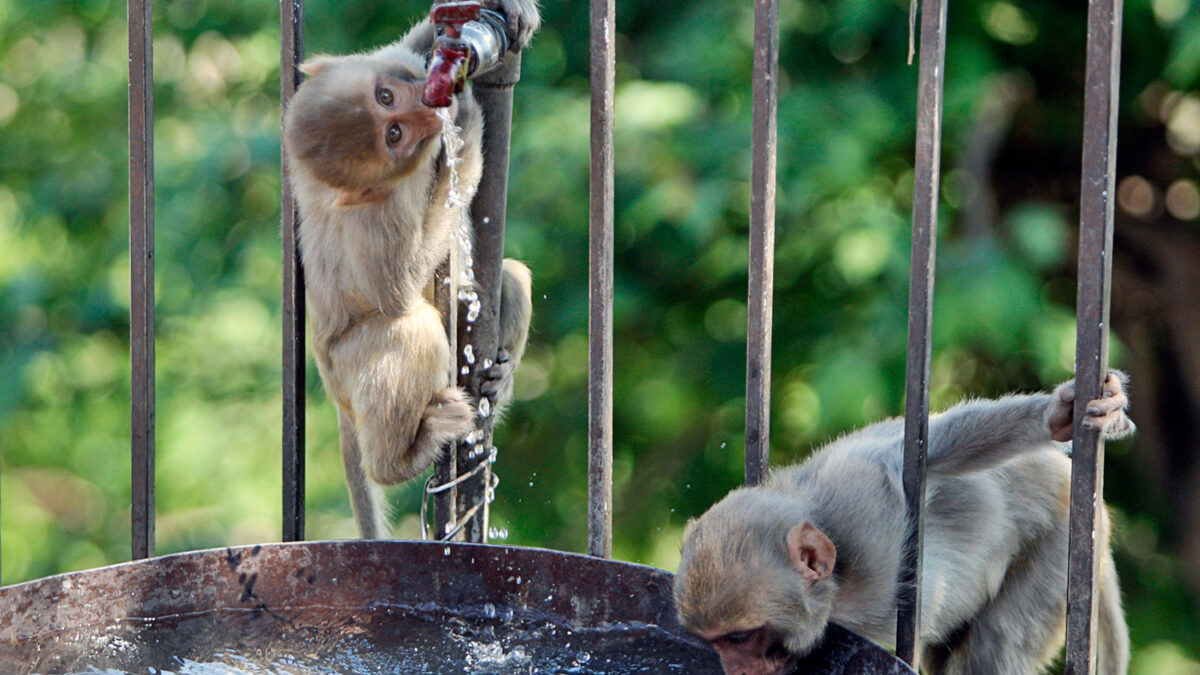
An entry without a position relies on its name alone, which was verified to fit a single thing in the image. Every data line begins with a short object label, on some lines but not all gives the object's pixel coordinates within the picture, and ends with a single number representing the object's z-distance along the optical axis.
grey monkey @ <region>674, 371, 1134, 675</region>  4.79
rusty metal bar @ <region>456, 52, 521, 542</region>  5.50
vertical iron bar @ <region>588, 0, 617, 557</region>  4.68
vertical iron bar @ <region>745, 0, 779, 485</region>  4.45
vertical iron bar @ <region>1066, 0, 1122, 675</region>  3.97
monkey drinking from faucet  6.36
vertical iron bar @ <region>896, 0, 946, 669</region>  4.22
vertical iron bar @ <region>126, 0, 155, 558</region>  5.12
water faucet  4.79
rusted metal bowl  4.73
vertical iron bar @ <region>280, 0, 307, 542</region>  5.36
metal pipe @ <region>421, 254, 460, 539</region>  5.85
